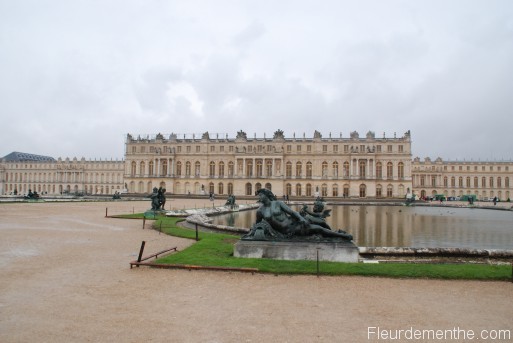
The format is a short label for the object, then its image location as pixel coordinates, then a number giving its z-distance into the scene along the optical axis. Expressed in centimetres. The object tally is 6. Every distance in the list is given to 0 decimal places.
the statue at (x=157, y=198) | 2525
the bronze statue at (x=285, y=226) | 1019
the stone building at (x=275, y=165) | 7406
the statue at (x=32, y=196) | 4752
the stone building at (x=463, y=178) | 9888
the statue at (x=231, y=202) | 3428
